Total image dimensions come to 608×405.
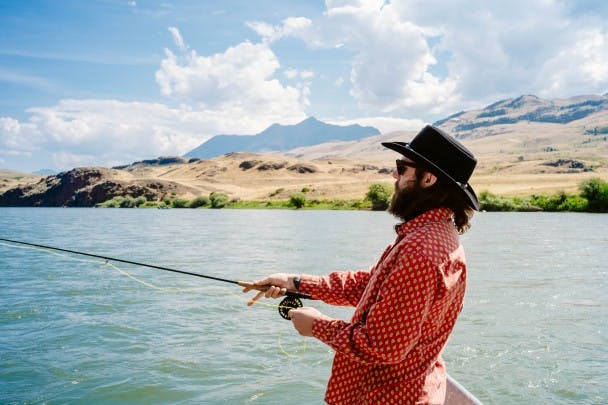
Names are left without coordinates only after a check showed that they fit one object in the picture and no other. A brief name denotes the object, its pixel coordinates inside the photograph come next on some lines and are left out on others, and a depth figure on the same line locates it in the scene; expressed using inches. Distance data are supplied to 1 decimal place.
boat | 163.0
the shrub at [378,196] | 3078.2
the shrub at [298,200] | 3538.9
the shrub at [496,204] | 2674.7
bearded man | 96.4
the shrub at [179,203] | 4345.5
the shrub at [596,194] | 2396.7
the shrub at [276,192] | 4608.5
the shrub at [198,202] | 4300.2
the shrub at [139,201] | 4847.4
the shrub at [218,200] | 4160.9
